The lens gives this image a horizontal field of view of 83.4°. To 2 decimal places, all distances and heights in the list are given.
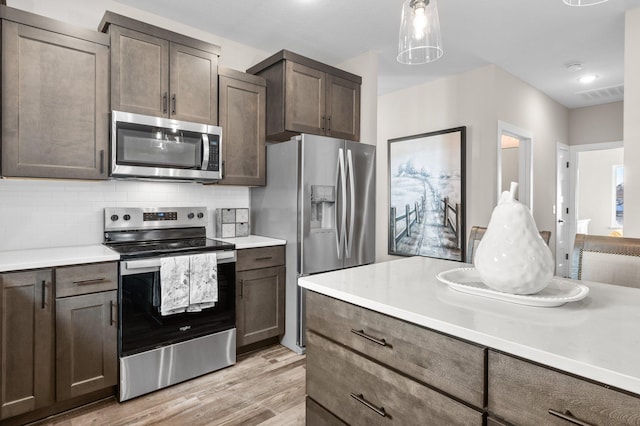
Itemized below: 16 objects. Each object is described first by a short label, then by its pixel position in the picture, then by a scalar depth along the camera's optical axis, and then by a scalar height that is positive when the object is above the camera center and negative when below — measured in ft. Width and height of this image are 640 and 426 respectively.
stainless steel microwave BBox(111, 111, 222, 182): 7.84 +1.43
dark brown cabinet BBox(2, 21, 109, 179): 6.79 +2.08
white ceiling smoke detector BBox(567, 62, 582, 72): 13.26 +5.44
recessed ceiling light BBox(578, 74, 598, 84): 14.44 +5.45
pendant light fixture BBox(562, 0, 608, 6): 4.26 +2.52
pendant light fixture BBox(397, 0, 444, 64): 4.84 +2.52
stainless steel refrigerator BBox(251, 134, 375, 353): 9.54 +0.06
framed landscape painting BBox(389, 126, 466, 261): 13.93 +0.66
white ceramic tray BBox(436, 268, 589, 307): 3.40 -0.84
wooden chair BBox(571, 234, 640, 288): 4.74 -0.66
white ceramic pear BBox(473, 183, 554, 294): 3.47 -0.44
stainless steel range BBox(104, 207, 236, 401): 7.28 -2.02
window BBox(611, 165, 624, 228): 23.40 +1.02
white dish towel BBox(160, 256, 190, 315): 7.54 -1.61
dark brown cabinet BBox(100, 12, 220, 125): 7.89 +3.24
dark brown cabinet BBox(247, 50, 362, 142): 10.24 +3.41
